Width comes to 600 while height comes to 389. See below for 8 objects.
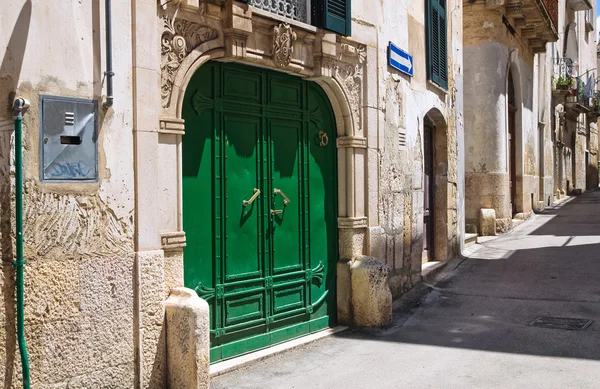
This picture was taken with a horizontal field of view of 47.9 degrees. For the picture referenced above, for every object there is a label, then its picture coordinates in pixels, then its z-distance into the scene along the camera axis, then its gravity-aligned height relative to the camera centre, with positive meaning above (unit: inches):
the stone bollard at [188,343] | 191.5 -40.9
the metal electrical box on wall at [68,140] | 167.3 +16.0
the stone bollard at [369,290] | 280.8 -38.8
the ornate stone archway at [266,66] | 201.5 +47.1
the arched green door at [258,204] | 222.7 -1.8
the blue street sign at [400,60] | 316.8 +67.1
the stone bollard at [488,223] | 593.9 -23.6
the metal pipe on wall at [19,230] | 157.5 -6.4
